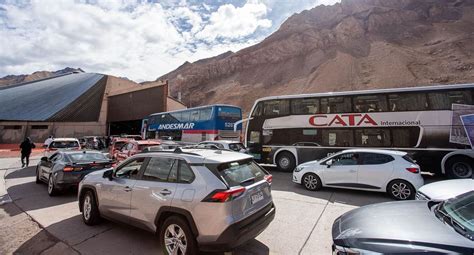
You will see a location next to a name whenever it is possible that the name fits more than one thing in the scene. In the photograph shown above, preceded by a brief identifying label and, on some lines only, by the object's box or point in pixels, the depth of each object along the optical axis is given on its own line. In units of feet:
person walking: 44.19
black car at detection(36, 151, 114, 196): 23.59
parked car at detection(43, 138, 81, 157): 42.06
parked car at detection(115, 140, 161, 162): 37.35
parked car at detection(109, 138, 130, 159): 45.66
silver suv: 10.41
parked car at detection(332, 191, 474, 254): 6.79
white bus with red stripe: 30.30
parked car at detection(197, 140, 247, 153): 40.21
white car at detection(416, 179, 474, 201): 14.90
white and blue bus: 53.01
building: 123.75
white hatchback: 22.35
